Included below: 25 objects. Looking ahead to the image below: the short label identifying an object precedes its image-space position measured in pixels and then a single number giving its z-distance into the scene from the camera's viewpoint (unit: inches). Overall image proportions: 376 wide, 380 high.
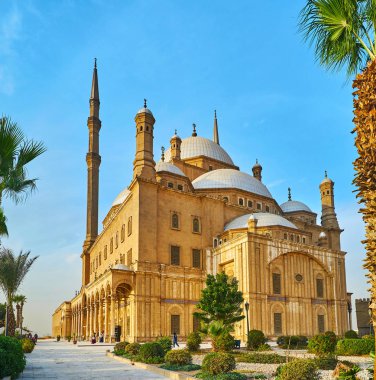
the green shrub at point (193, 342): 881.5
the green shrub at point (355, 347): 766.5
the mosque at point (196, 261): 1296.8
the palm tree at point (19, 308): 2452.5
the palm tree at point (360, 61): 303.3
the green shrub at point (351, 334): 1184.3
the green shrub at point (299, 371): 380.5
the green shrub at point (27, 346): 965.5
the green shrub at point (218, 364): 471.8
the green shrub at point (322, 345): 715.4
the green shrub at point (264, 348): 933.2
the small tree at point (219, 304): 880.3
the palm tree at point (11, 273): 1110.4
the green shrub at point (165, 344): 739.9
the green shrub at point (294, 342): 1029.2
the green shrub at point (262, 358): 658.0
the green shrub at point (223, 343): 807.7
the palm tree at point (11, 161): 456.1
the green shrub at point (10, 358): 406.6
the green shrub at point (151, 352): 666.8
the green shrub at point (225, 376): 432.4
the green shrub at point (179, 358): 579.0
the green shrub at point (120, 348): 817.4
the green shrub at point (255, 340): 971.9
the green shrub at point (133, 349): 768.9
